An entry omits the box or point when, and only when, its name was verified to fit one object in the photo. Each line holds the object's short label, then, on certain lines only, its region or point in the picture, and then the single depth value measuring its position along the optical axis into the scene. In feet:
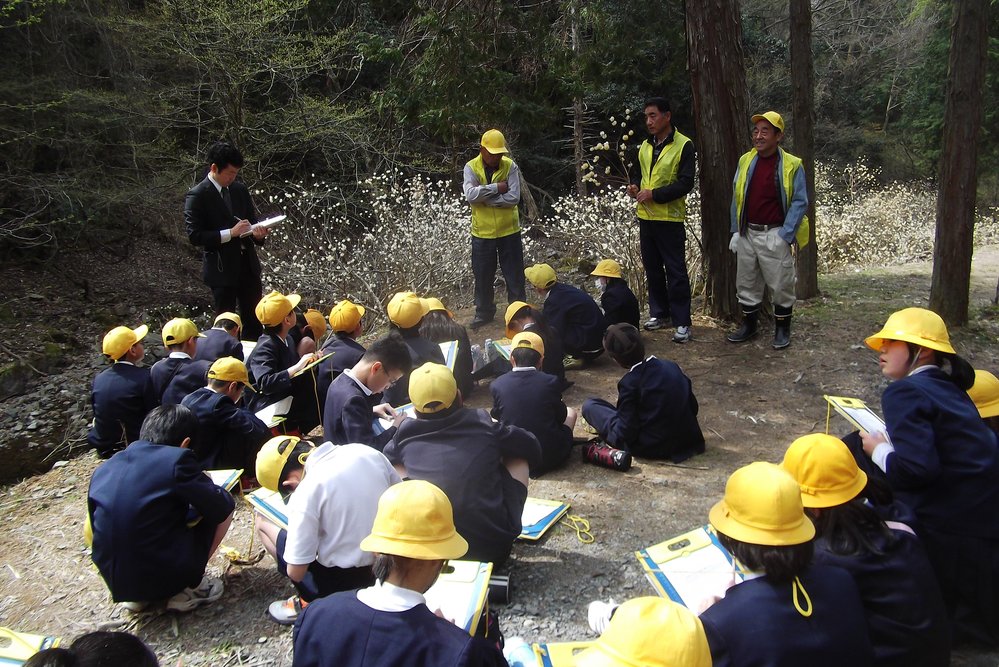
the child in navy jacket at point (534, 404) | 13.75
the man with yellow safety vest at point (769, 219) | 17.70
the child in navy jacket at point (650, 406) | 13.96
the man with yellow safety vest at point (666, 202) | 19.12
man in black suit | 18.11
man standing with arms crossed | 21.01
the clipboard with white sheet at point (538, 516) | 11.87
